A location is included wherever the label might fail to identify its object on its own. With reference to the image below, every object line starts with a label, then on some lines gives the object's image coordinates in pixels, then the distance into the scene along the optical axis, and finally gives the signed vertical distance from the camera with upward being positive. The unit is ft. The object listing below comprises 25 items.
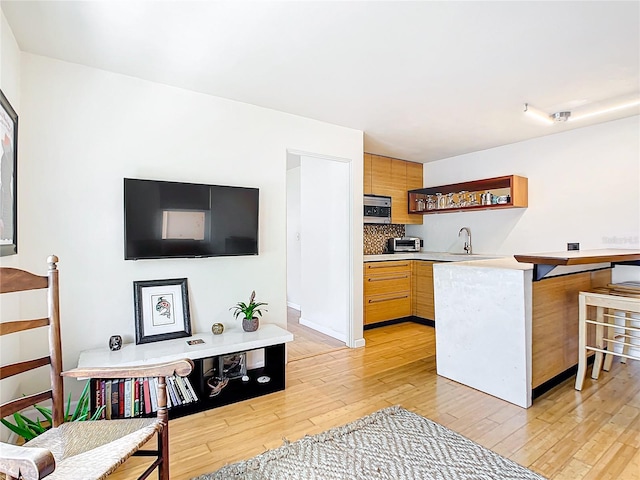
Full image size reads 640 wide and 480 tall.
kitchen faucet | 16.02 -0.16
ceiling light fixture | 9.95 +3.86
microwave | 15.56 +1.45
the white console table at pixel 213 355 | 7.29 -2.50
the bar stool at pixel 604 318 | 8.05 -2.22
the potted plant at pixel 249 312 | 9.21 -1.98
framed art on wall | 5.79 +1.12
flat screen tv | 7.98 +0.53
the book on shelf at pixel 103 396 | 6.82 -3.08
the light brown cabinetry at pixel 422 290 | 15.07 -2.24
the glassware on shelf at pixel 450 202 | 15.98 +1.79
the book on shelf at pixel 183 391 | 7.72 -3.37
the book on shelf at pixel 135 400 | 7.19 -3.34
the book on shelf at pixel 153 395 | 7.34 -3.28
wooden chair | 3.91 -2.47
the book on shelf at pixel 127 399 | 7.12 -3.28
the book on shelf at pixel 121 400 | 7.06 -3.27
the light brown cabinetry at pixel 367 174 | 15.48 +2.99
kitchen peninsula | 7.94 -2.08
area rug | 5.65 -3.85
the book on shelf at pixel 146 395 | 7.31 -3.29
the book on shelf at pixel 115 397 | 6.99 -3.18
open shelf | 13.62 +2.06
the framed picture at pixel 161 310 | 8.23 -1.70
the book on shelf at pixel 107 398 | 6.90 -3.14
